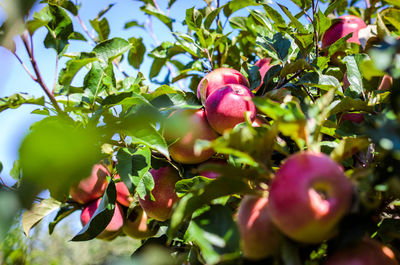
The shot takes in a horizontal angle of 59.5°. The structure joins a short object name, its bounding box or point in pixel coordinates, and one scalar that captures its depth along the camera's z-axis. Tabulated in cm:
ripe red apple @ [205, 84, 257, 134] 93
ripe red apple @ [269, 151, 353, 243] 46
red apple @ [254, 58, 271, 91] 124
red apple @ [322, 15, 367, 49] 122
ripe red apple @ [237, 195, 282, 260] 52
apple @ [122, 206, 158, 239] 130
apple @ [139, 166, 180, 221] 105
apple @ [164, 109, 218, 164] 98
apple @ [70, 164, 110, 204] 122
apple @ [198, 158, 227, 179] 101
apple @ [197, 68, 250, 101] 105
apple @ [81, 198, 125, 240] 122
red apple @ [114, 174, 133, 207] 124
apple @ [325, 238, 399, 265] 50
